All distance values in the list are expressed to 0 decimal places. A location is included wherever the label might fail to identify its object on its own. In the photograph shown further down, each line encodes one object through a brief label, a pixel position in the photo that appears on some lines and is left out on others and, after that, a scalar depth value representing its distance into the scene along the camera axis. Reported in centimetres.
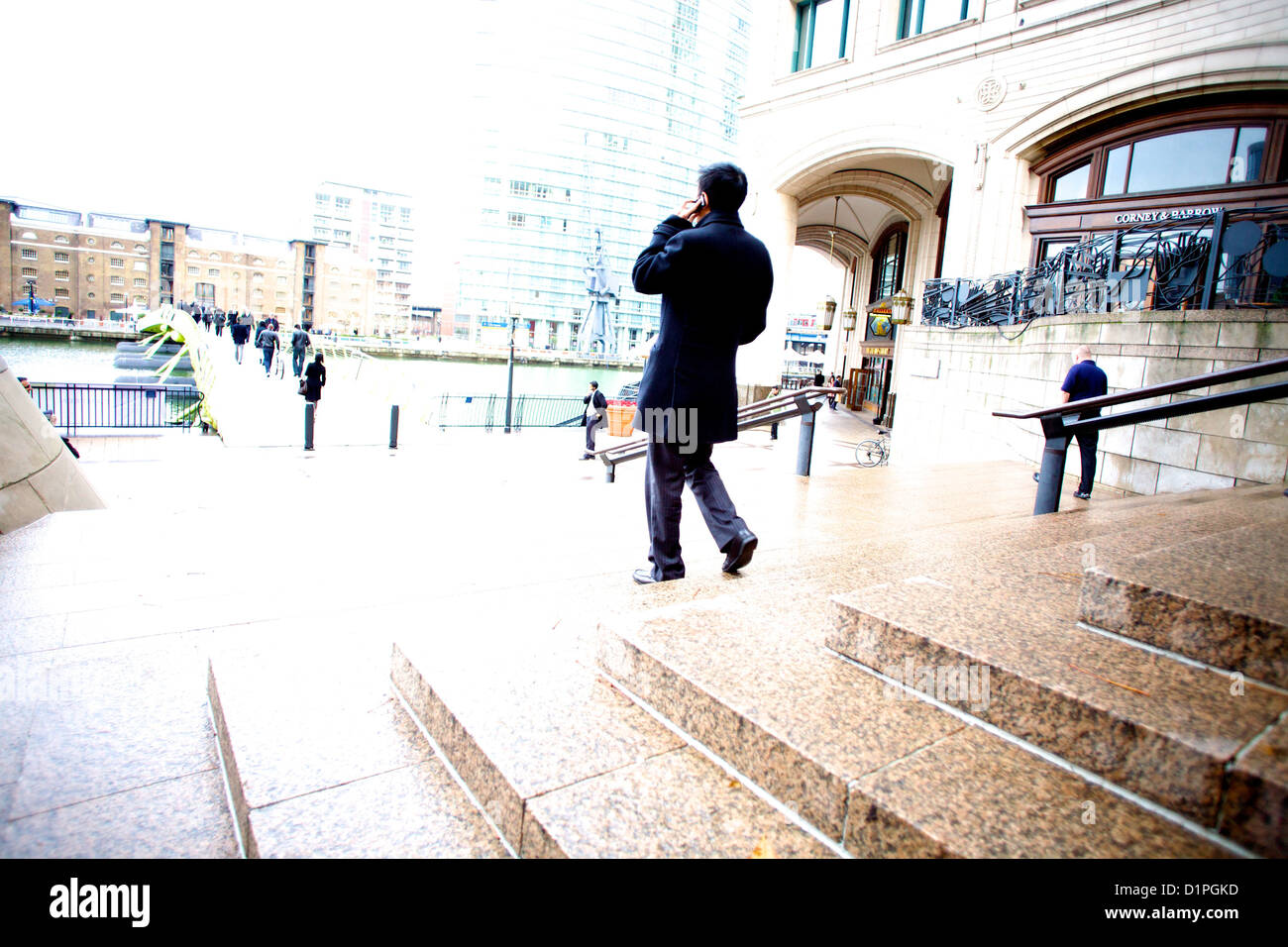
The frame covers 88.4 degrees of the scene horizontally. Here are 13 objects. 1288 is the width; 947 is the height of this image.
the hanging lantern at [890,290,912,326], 2278
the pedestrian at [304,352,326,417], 1413
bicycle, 1366
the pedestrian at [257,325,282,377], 2747
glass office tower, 10431
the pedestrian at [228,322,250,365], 3697
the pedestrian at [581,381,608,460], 1675
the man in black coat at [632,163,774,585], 321
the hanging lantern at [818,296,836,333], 3309
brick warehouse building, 8544
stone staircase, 155
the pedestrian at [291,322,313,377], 2206
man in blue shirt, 737
